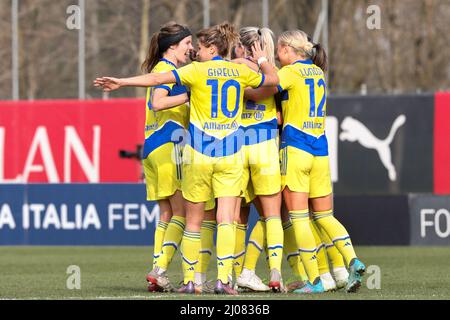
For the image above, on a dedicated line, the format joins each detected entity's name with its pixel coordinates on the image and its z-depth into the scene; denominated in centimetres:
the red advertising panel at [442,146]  2167
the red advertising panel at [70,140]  2420
